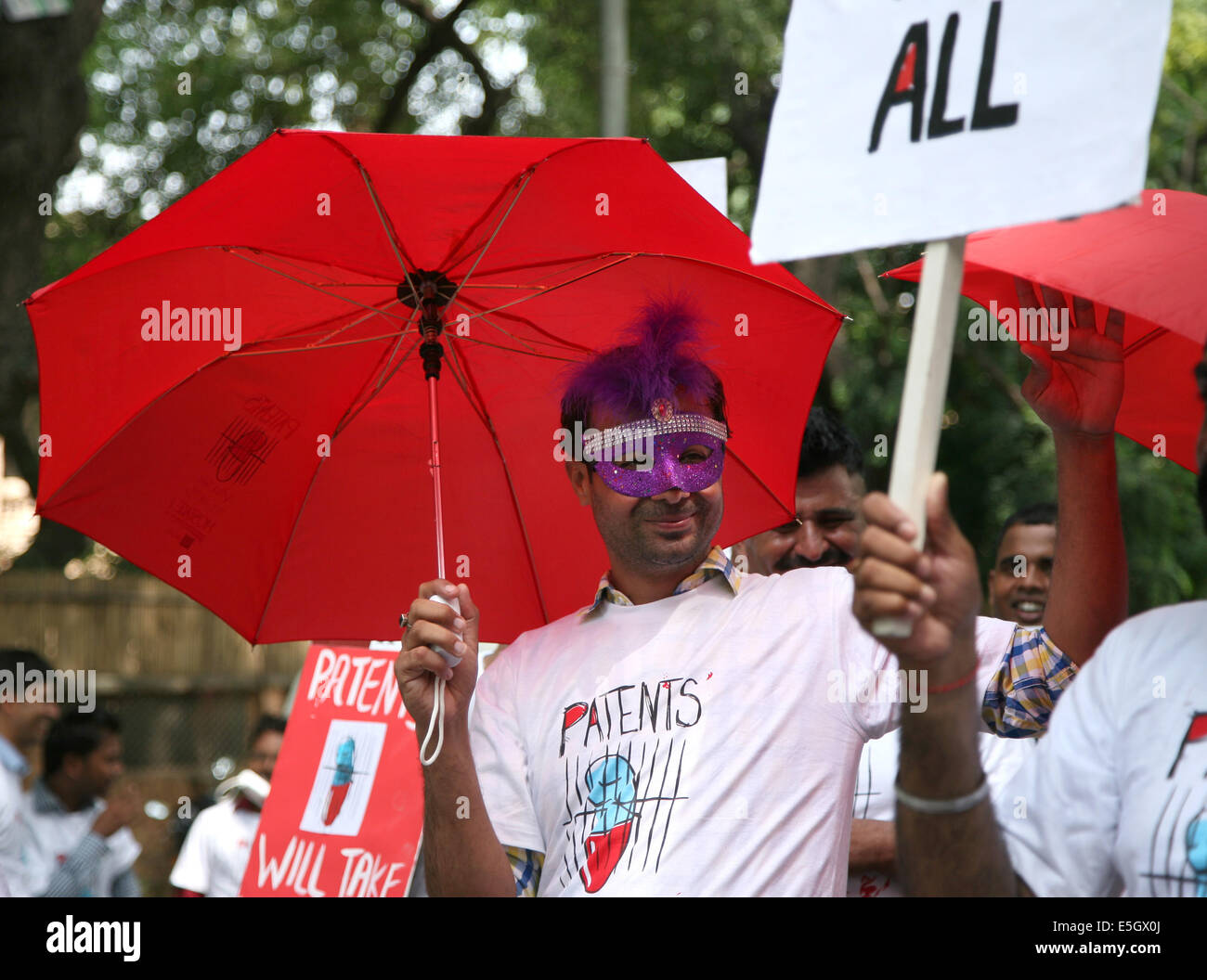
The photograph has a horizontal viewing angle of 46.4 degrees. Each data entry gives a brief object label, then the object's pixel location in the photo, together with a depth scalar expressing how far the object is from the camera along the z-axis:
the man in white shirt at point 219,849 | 6.75
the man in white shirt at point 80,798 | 7.22
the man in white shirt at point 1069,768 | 2.07
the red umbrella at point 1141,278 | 2.83
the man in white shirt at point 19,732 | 6.15
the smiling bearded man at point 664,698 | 2.86
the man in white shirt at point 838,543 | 3.63
